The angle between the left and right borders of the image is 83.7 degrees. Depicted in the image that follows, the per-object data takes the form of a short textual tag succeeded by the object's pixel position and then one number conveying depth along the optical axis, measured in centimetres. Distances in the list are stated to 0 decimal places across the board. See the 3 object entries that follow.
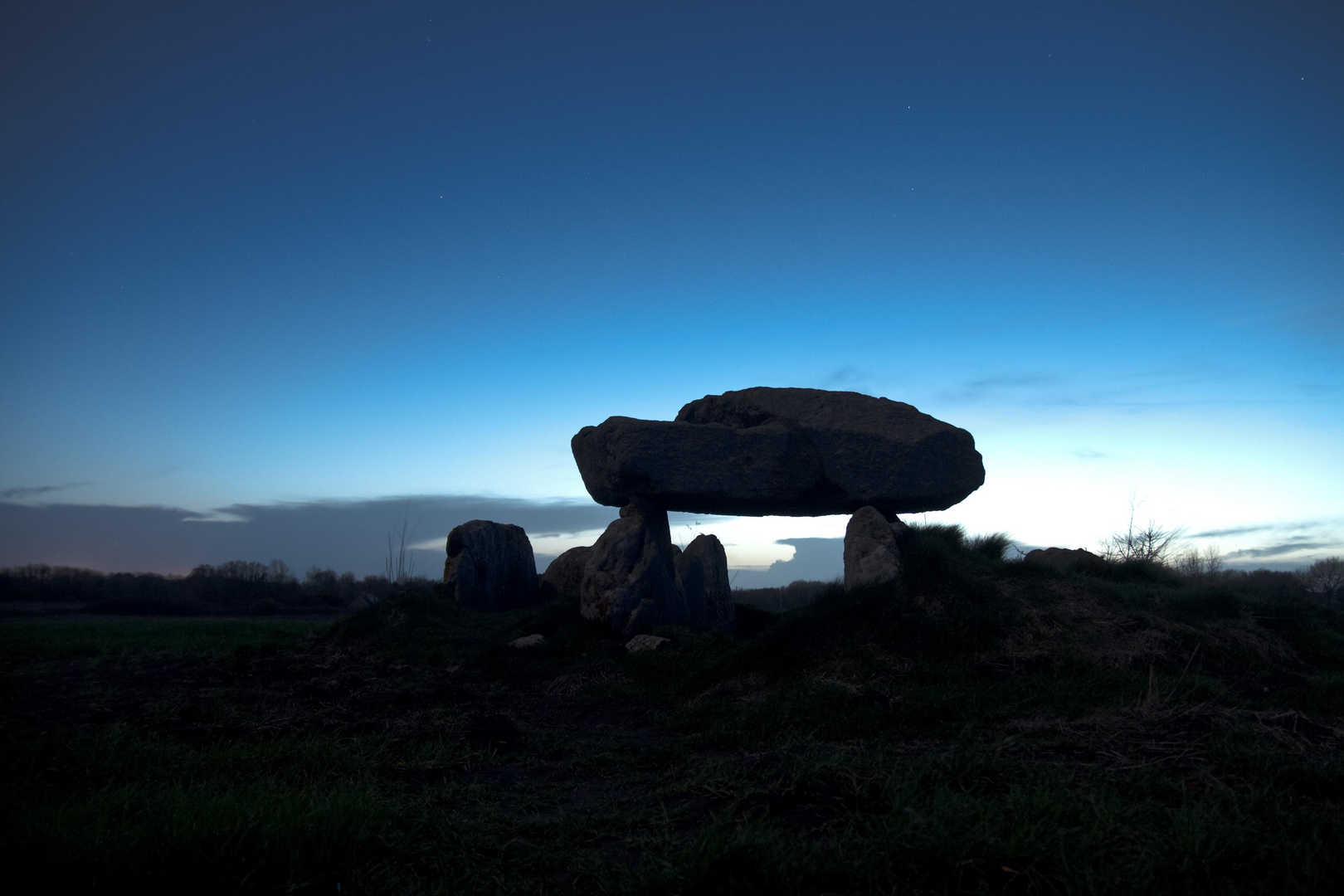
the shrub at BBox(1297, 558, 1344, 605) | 2359
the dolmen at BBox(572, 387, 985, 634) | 1223
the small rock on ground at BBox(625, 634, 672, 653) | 1106
